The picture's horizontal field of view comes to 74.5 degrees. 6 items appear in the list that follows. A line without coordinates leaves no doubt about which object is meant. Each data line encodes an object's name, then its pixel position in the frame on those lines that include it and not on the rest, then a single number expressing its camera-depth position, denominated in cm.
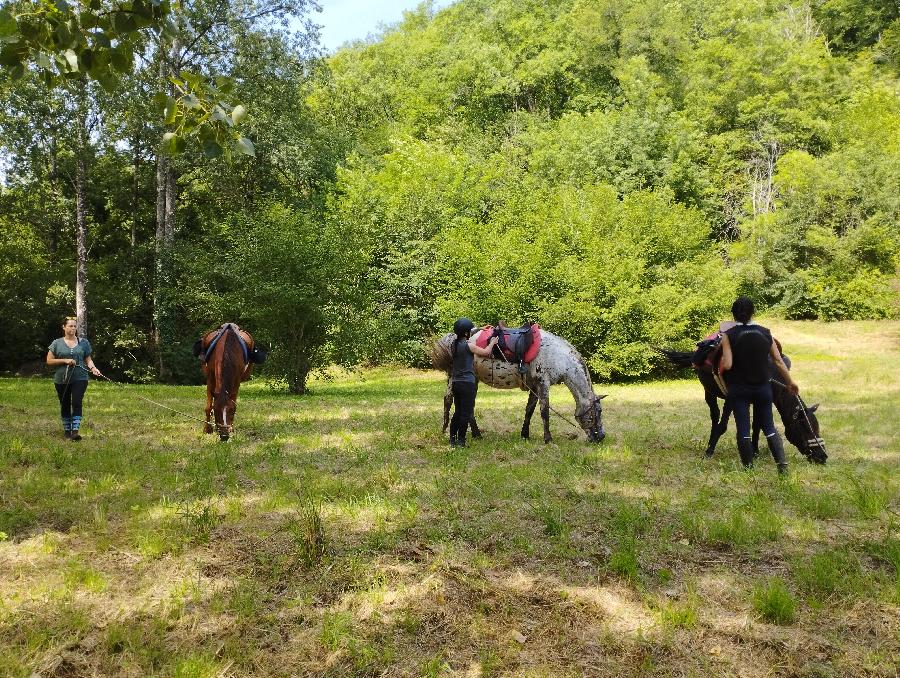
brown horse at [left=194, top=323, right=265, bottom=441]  943
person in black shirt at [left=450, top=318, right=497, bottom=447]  918
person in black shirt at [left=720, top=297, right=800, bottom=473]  752
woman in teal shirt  902
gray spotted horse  1003
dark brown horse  848
